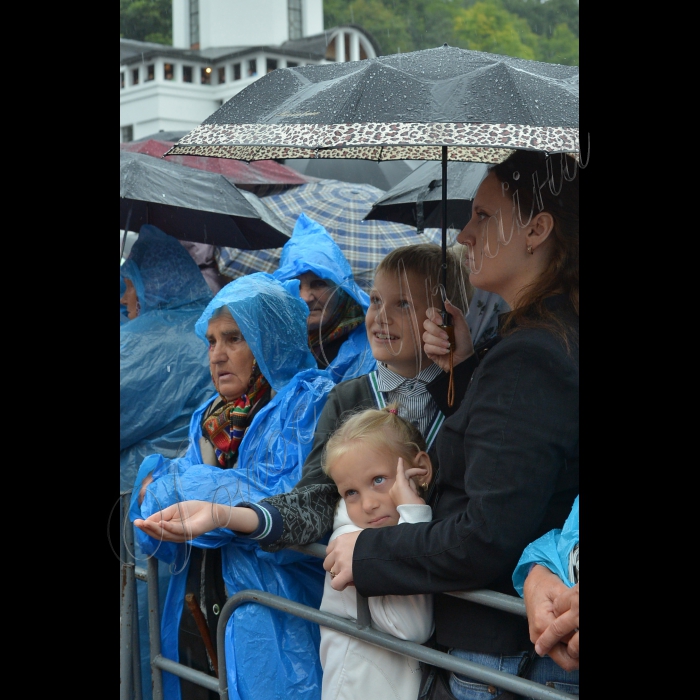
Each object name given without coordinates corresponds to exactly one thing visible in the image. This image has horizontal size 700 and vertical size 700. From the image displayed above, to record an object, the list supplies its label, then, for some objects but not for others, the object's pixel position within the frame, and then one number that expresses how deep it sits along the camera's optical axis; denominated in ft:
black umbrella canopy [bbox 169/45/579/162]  5.96
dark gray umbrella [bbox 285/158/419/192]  24.26
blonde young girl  6.57
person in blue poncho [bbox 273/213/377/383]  12.64
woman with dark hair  5.76
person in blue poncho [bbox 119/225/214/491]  11.60
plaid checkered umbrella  15.72
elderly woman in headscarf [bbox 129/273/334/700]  7.74
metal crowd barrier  5.80
